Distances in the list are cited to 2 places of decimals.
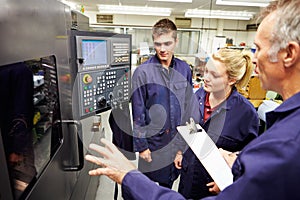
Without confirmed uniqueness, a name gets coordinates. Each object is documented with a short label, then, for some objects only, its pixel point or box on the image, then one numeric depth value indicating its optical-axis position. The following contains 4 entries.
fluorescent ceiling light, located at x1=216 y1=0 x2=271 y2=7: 5.06
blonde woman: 1.33
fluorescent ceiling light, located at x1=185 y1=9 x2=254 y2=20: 7.14
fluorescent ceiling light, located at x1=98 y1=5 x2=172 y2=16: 6.73
